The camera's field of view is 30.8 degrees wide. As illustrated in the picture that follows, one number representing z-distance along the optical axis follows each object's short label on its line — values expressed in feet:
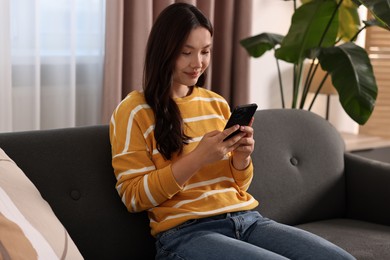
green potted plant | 9.95
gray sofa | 6.86
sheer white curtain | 10.20
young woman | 6.45
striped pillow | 4.94
